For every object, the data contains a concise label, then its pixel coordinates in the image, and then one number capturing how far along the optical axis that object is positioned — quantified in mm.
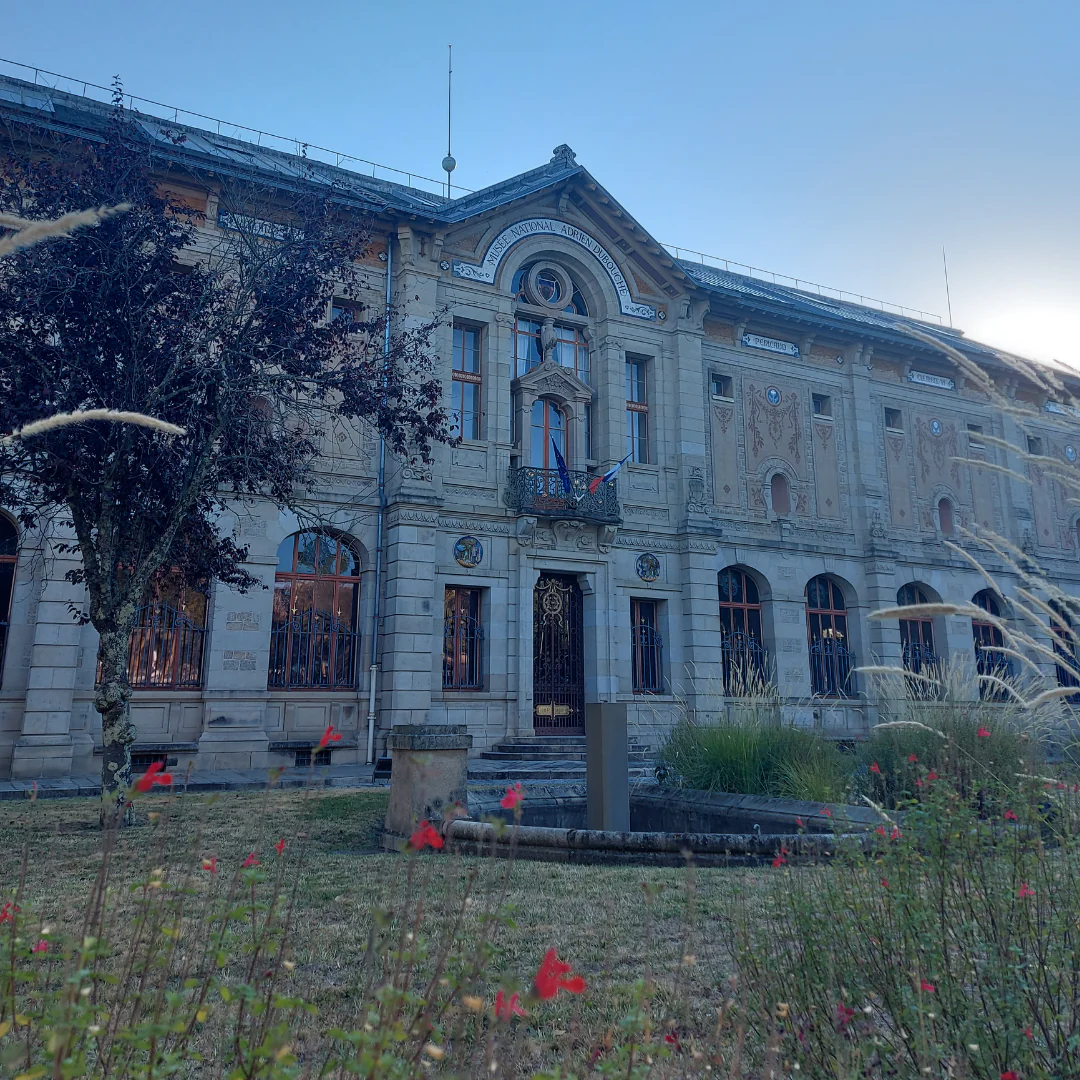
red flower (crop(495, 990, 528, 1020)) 1604
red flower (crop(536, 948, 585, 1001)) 1491
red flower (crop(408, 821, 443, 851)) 2135
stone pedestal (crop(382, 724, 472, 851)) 7836
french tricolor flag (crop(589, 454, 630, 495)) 19312
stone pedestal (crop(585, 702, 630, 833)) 8375
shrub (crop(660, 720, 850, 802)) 9016
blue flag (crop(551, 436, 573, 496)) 19438
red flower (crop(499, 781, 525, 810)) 2527
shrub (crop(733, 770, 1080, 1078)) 2709
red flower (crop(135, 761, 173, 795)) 2201
